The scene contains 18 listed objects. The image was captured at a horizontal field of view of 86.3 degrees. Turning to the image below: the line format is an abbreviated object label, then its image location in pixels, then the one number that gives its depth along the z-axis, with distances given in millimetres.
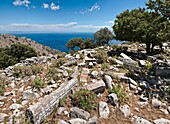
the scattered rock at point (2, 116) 3561
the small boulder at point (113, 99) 4338
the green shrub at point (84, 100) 4091
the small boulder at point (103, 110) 3931
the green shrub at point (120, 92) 4565
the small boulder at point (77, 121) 3541
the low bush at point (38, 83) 4914
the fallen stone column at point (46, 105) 3288
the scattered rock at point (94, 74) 5883
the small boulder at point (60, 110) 3880
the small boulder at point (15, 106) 3975
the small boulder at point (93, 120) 3551
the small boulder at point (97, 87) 4698
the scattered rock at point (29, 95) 4403
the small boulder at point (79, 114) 3723
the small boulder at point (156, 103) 4330
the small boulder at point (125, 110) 4016
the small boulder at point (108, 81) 5062
